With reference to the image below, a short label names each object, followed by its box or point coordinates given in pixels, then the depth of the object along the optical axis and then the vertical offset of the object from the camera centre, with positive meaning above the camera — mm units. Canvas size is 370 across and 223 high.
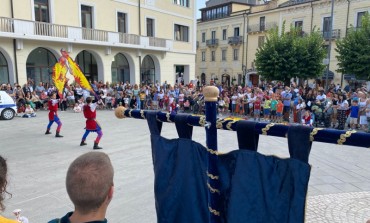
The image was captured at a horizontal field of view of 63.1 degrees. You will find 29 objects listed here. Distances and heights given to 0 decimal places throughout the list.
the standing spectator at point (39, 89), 19406 -701
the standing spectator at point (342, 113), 13398 -1392
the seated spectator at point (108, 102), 20812 -1562
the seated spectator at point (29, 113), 16438 -1884
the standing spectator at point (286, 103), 15291 -1110
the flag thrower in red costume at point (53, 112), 11180 -1254
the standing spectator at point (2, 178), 1964 -652
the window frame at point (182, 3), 31269 +8155
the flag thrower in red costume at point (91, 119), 9516 -1278
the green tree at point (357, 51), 23141 +2401
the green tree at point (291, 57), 25891 +2127
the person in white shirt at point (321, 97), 14336 -740
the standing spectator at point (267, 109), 15516 -1437
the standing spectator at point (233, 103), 18031 -1335
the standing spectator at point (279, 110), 15102 -1445
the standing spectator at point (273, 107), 15347 -1321
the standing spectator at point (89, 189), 1623 -591
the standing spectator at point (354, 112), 12812 -1281
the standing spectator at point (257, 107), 16078 -1391
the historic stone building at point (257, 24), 33281 +7323
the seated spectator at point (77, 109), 18412 -1825
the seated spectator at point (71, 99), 19917 -1327
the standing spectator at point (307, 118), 13460 -1662
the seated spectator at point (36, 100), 18500 -1308
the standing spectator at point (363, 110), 12516 -1183
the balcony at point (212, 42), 47344 +5985
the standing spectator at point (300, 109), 14423 -1336
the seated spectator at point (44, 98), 19219 -1233
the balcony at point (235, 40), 43781 +5909
